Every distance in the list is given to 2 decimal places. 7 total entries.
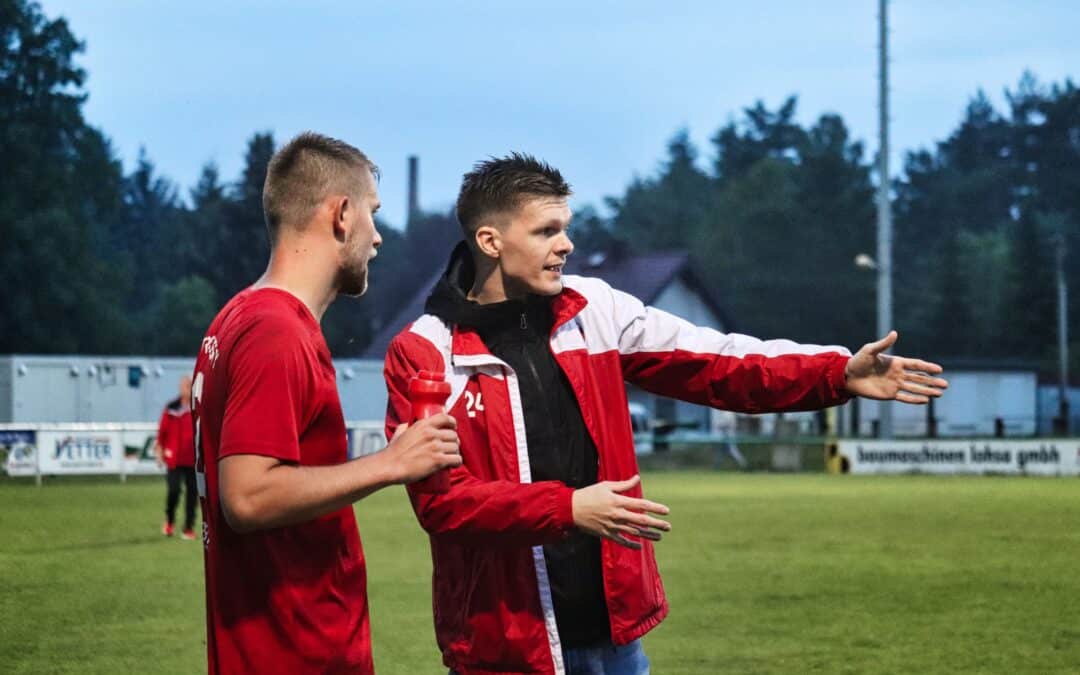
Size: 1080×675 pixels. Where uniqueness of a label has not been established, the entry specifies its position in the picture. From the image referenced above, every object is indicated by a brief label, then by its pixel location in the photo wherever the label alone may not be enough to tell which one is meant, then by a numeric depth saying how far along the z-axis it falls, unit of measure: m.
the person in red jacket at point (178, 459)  20.16
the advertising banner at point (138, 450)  35.16
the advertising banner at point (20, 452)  33.06
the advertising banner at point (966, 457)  35.28
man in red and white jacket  4.60
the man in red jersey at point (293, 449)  3.72
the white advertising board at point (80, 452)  33.59
